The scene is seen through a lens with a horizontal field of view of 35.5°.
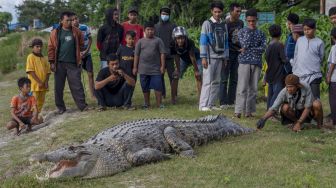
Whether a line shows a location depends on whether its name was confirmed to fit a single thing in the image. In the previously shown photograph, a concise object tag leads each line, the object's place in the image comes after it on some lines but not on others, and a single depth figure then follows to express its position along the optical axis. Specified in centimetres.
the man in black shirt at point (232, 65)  942
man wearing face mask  1045
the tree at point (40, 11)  6794
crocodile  541
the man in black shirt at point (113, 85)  966
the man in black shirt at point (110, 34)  1051
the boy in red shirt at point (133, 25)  1060
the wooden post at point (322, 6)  1551
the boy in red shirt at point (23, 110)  909
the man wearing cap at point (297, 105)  736
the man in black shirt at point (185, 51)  995
